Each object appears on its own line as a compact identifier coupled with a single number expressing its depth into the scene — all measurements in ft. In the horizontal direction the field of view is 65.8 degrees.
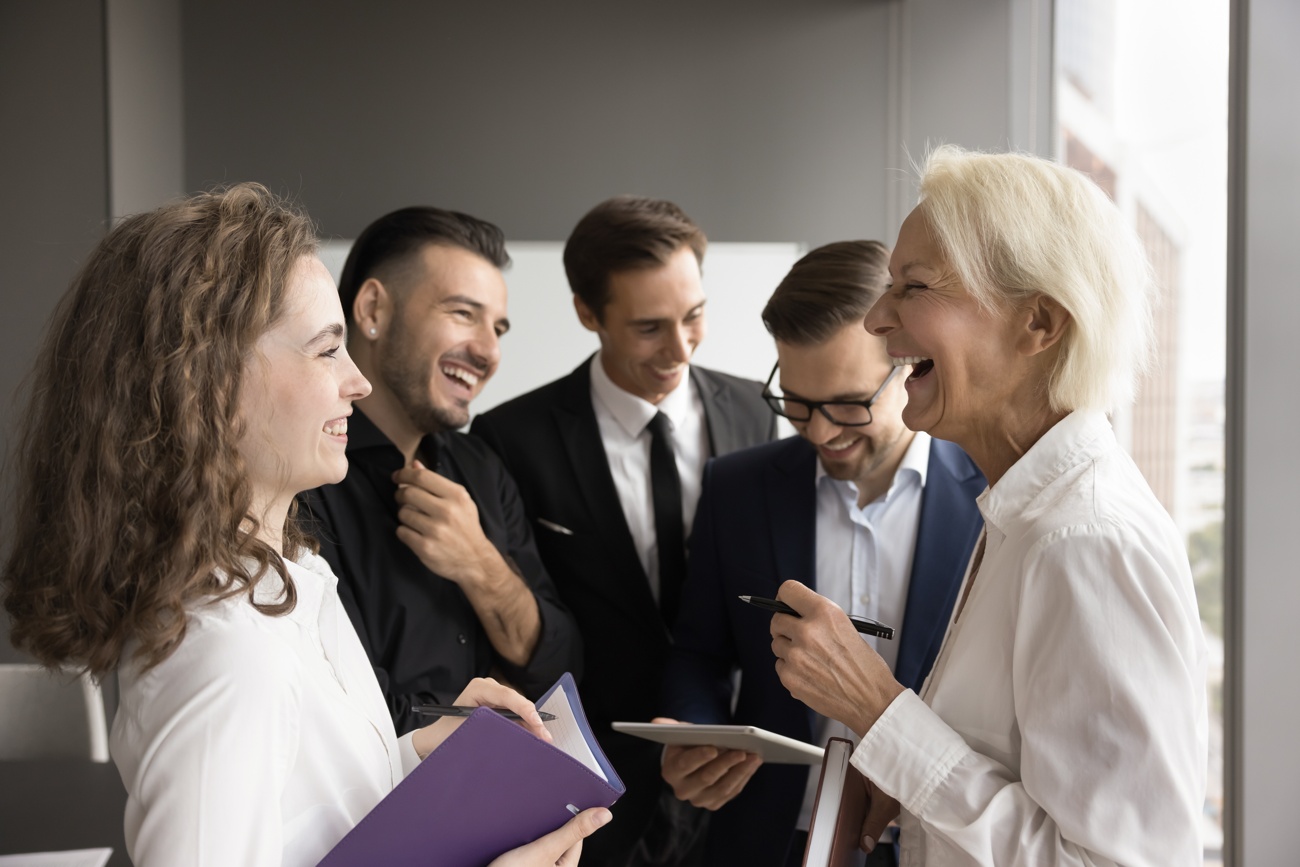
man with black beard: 7.10
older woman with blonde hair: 4.00
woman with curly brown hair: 3.52
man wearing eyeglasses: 6.75
